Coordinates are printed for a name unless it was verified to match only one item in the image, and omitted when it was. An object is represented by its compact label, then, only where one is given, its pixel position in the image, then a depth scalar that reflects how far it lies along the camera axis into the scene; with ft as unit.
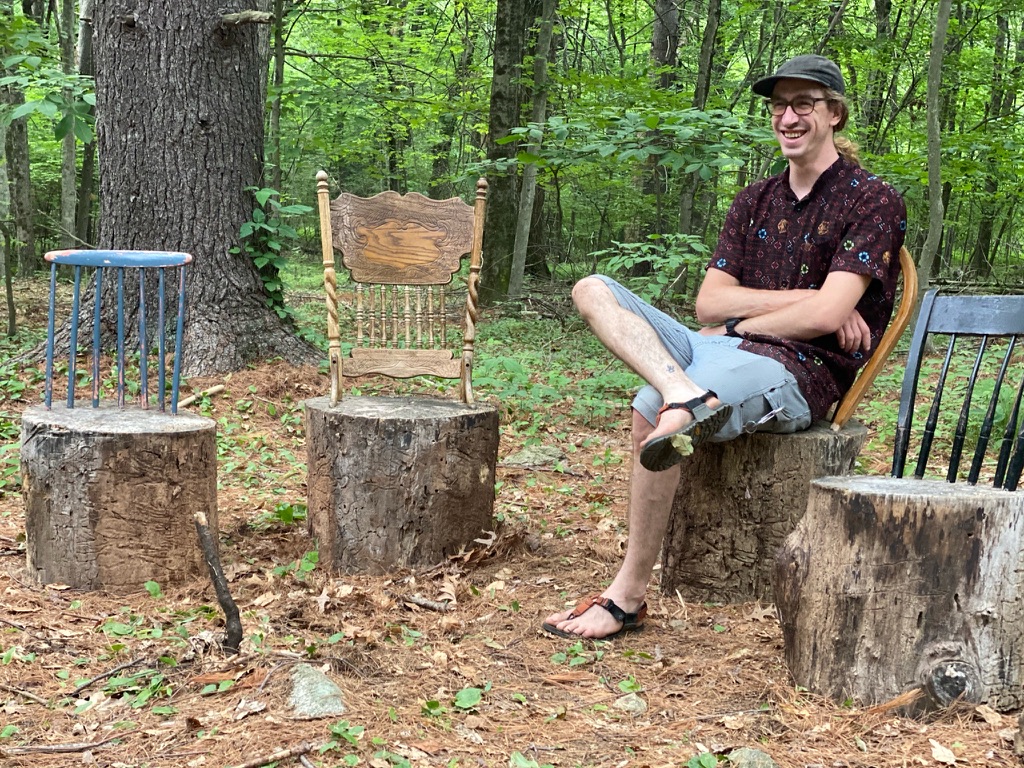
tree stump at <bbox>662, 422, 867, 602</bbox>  9.99
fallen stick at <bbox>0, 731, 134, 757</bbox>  6.75
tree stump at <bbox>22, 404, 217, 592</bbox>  10.17
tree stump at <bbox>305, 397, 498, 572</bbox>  11.08
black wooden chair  8.39
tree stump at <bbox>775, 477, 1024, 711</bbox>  7.45
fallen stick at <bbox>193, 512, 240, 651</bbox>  8.32
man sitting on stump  9.38
